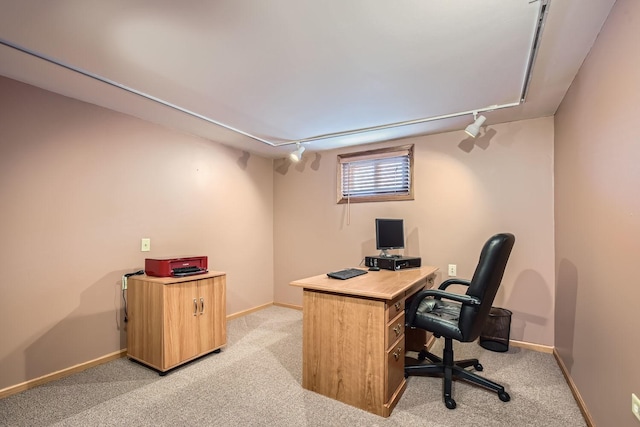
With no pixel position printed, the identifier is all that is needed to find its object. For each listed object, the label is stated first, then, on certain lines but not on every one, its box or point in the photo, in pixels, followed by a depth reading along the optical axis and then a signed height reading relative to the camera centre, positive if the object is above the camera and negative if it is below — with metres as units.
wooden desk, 1.88 -0.84
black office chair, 1.88 -0.73
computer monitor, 3.10 -0.20
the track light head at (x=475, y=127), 2.64 +0.79
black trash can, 2.87 -1.13
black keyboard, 2.34 -0.48
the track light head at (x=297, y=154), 3.60 +0.76
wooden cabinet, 2.42 -0.88
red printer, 2.59 -0.45
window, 3.56 +0.52
